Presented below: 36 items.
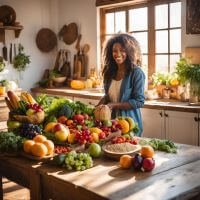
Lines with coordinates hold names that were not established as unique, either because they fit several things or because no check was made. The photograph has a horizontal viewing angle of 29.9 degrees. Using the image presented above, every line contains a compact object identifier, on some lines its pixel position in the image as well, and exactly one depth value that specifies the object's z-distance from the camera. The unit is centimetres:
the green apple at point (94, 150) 233
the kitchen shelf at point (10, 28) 552
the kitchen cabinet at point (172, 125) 386
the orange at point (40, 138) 237
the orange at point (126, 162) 213
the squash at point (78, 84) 552
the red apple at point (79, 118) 273
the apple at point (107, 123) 271
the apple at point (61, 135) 246
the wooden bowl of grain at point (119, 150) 229
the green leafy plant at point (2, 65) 556
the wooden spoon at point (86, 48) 574
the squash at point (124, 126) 272
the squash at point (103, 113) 284
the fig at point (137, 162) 210
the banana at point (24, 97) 304
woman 323
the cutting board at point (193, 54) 426
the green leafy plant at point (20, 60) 577
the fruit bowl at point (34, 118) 273
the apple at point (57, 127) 251
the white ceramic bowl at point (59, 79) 587
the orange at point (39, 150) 226
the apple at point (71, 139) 246
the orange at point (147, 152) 218
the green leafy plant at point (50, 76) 590
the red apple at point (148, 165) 207
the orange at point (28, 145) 233
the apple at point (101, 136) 254
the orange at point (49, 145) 230
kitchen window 471
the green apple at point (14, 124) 274
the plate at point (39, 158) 225
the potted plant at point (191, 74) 402
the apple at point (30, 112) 274
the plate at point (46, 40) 606
